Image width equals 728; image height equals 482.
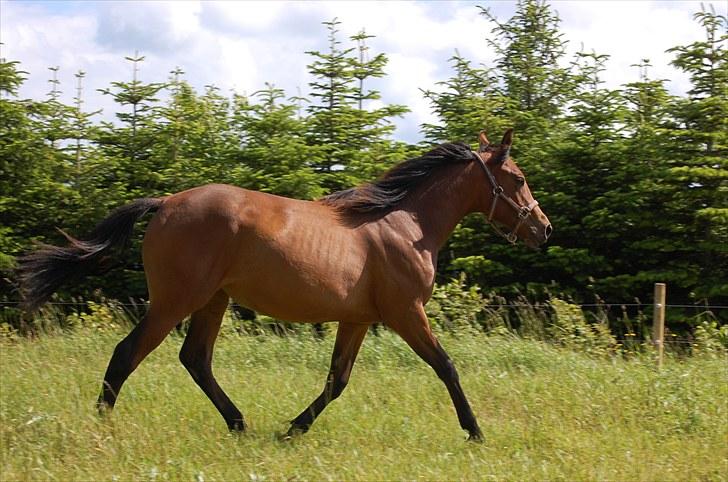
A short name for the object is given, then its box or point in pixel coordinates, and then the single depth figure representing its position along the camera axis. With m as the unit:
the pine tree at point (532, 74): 13.32
